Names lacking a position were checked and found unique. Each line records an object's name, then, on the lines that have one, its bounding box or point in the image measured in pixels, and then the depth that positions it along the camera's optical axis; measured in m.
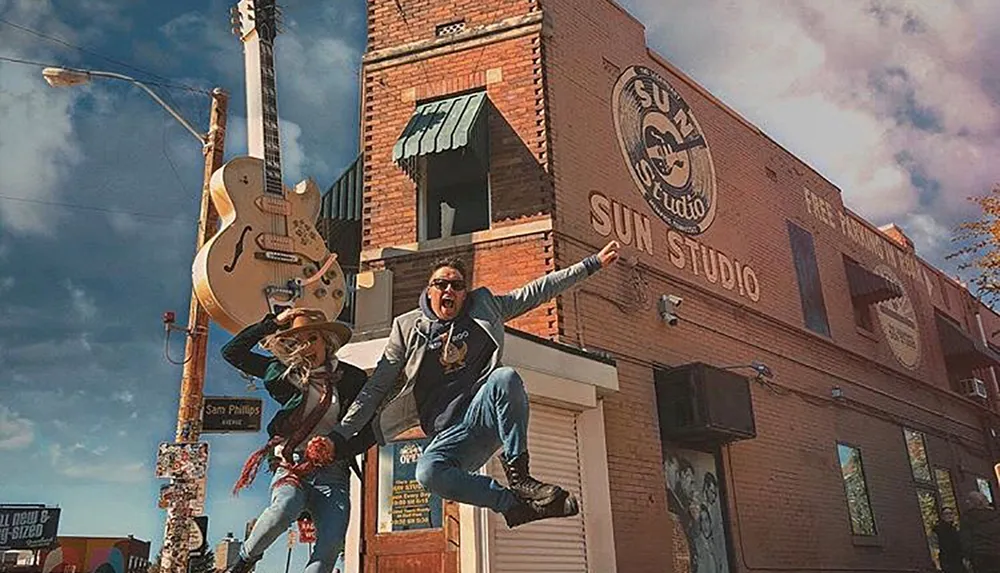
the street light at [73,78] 9.55
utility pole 7.77
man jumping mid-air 4.02
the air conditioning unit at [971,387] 21.56
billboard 25.22
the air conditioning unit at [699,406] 10.83
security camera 11.84
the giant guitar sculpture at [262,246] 8.02
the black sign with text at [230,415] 8.22
